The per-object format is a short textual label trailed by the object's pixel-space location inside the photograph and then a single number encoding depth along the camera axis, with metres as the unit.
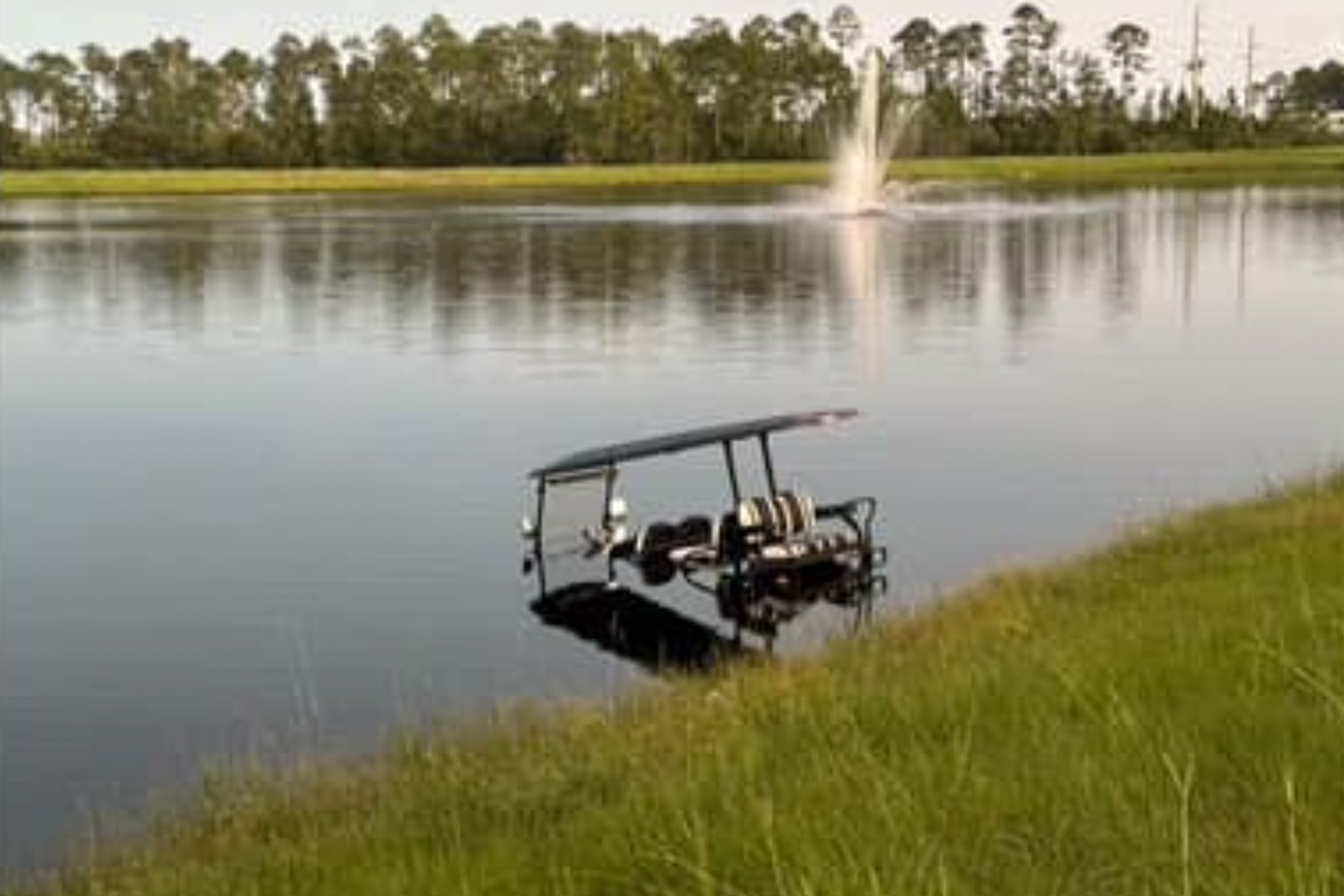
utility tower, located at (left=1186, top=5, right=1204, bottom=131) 162.82
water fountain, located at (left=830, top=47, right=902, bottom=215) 102.56
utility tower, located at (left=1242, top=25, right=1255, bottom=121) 178.76
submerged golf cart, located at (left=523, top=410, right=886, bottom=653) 19.31
